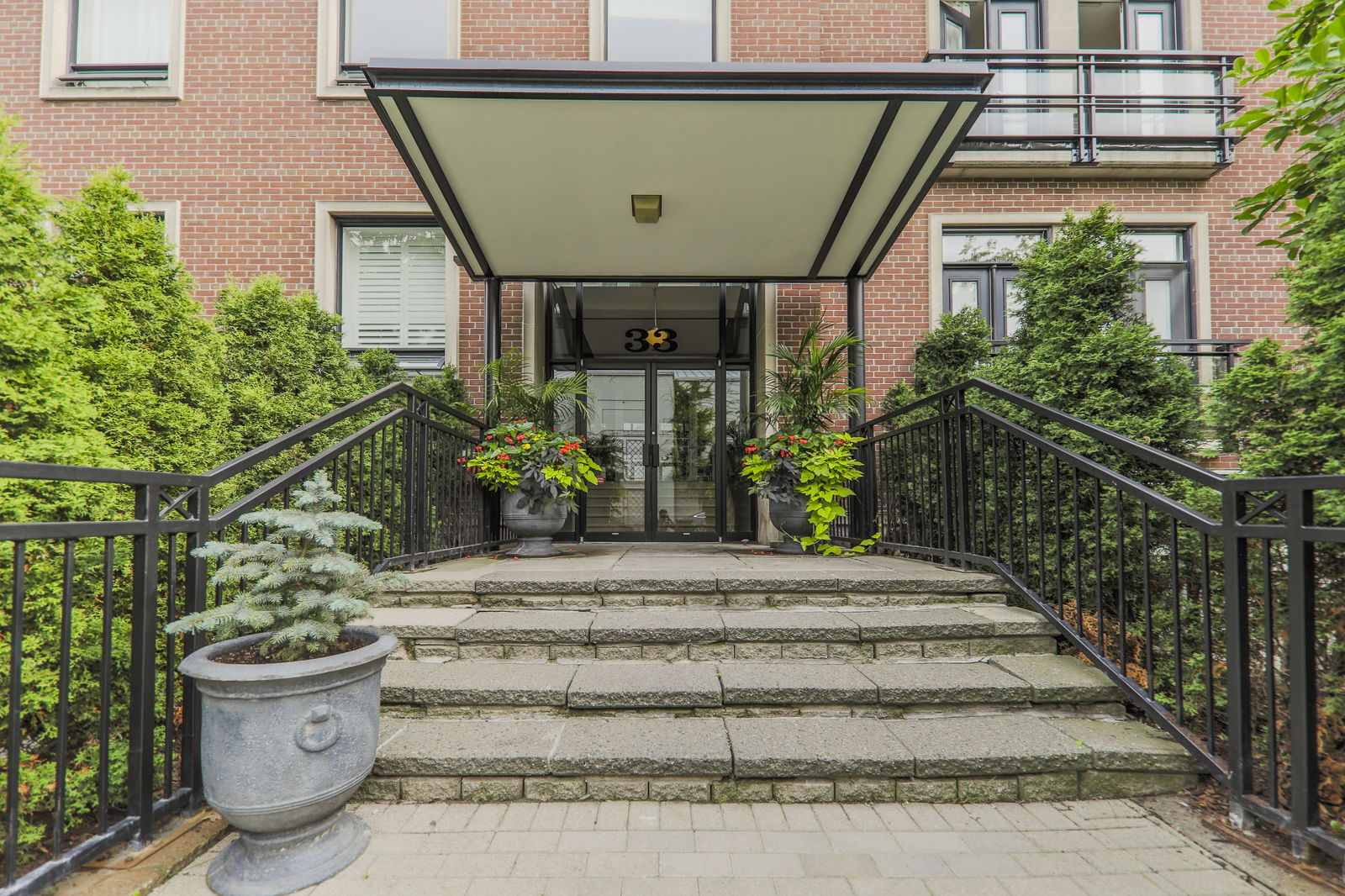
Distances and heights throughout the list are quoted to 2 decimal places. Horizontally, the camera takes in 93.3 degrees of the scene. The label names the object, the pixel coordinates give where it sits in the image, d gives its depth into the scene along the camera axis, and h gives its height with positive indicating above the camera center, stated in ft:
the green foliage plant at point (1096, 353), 11.80 +2.27
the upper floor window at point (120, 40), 21.15 +14.47
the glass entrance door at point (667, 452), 22.31 +0.63
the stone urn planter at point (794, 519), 16.15 -1.26
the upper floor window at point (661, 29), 21.70 +15.05
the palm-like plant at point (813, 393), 16.67 +2.02
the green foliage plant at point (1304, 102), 7.78 +4.91
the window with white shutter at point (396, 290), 21.48 +6.13
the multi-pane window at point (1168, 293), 21.99 +6.06
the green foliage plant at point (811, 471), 15.62 -0.04
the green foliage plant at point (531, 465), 15.76 +0.14
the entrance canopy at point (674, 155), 10.93 +6.45
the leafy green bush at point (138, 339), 9.75 +2.13
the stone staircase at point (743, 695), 7.29 -3.00
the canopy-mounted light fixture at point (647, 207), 14.82 +6.26
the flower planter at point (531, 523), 15.97 -1.33
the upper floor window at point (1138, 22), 23.32 +16.50
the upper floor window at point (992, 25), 22.82 +16.20
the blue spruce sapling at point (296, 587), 6.18 -1.21
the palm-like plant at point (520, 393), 17.17 +2.12
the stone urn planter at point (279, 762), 5.77 -2.70
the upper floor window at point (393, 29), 21.35 +14.92
